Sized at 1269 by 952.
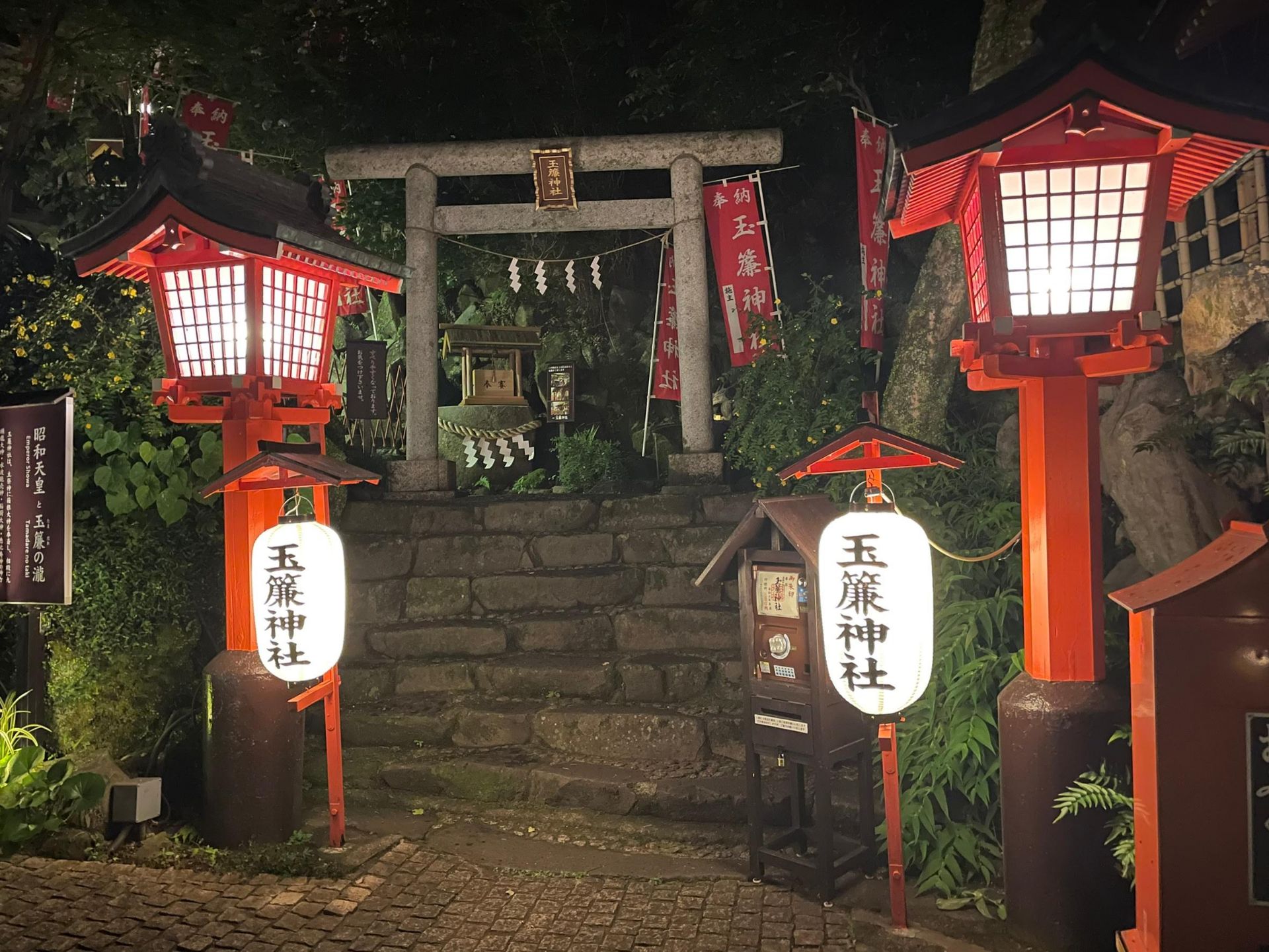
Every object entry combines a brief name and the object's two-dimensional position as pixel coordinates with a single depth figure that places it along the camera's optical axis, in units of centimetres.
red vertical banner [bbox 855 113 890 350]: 999
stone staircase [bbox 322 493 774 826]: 717
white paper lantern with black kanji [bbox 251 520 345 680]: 574
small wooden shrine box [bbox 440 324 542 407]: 1271
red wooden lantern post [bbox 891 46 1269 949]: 406
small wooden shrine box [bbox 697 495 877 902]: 530
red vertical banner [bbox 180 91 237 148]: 1135
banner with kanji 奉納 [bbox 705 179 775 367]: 1117
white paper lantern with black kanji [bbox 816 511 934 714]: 466
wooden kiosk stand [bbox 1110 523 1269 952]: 342
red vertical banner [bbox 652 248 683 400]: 1302
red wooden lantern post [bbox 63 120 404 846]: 582
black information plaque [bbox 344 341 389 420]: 1052
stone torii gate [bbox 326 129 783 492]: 1090
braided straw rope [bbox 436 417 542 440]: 1437
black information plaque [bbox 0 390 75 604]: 643
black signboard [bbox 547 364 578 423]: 1423
